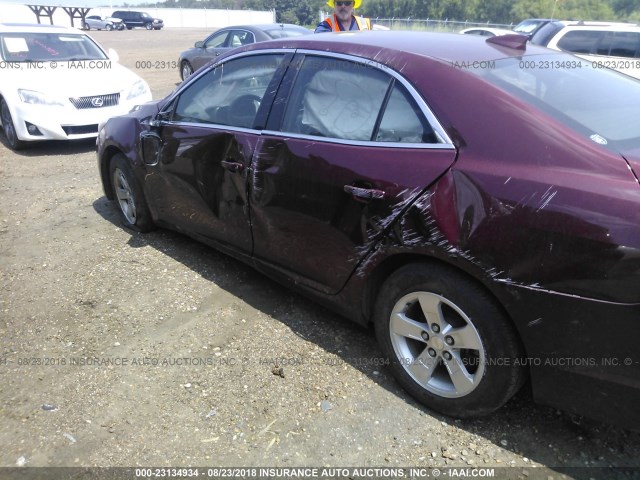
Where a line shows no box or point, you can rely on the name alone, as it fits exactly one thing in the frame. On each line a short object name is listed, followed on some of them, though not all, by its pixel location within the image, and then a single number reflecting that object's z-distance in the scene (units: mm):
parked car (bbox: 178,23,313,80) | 10250
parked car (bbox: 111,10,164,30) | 53750
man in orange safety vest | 5367
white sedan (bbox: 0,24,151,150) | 6879
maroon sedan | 1927
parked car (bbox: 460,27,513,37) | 18891
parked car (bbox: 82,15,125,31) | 48625
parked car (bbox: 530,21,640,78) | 9258
